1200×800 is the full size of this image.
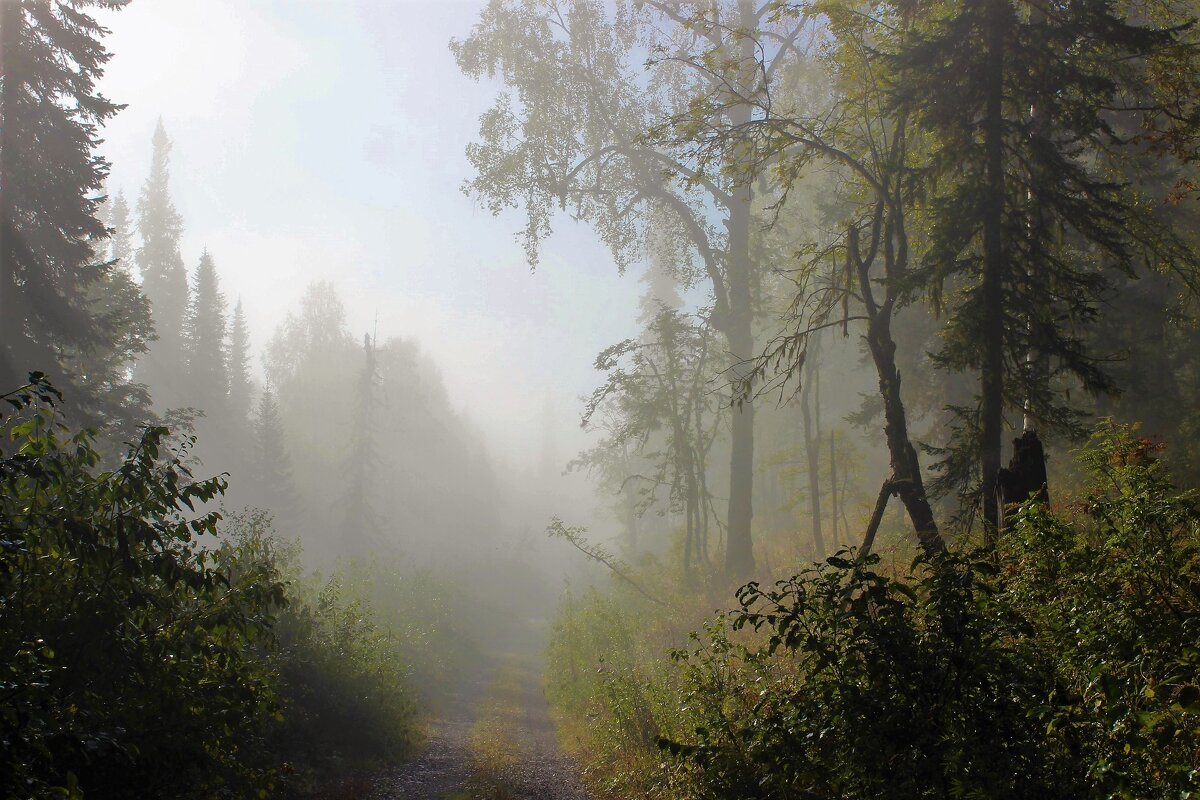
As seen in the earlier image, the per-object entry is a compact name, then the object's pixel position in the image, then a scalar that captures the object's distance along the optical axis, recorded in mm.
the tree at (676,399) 25188
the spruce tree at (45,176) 15258
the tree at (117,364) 17359
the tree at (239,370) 52906
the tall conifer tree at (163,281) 48969
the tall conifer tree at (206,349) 46781
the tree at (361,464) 42688
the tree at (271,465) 43031
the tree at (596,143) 21469
